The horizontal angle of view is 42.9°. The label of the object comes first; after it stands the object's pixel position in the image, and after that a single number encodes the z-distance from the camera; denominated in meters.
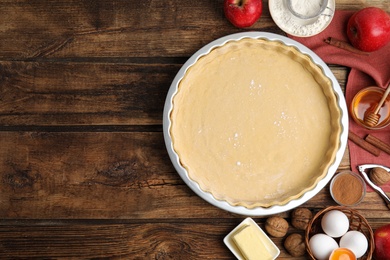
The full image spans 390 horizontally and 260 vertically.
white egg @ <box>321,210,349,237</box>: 1.58
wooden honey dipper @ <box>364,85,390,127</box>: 1.64
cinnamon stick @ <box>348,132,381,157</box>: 1.66
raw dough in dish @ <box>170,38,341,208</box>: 1.57
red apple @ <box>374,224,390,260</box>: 1.59
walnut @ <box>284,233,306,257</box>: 1.63
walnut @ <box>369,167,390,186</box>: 1.63
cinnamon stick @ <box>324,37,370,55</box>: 1.68
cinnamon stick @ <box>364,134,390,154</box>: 1.66
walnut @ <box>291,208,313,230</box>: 1.63
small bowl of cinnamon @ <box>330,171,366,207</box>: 1.64
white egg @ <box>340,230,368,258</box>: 1.58
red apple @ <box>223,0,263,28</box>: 1.61
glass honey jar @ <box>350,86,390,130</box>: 1.66
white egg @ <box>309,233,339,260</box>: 1.58
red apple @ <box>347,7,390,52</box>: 1.60
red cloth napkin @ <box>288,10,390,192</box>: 1.67
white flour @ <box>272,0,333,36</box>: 1.66
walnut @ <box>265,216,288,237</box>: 1.63
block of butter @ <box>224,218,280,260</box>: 1.59
